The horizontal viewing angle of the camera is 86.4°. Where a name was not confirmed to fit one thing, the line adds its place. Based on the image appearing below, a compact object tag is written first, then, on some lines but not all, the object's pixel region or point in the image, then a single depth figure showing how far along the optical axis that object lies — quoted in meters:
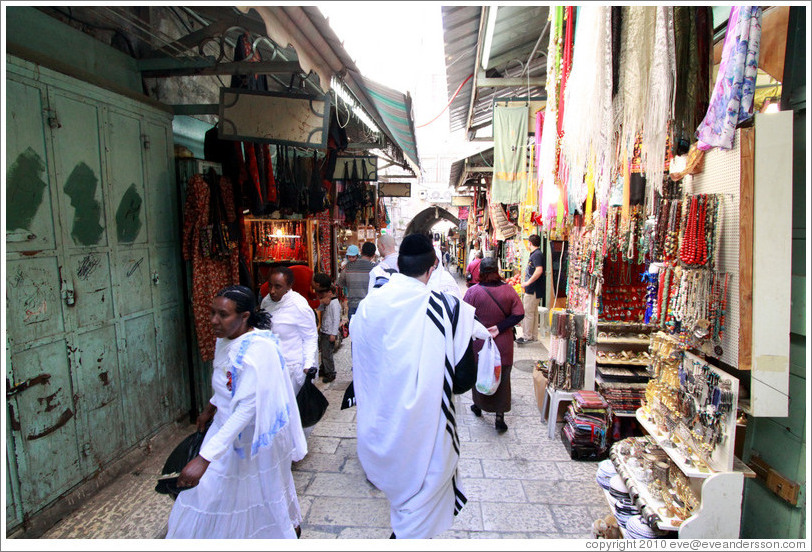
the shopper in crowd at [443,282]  4.32
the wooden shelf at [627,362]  4.16
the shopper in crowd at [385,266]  4.39
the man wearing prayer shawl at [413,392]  2.21
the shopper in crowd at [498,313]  4.41
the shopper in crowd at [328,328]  5.84
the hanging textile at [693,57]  2.18
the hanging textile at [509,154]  5.57
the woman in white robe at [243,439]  2.22
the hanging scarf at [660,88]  2.05
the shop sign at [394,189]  11.85
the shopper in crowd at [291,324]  3.56
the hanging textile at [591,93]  2.30
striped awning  4.25
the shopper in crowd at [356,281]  6.36
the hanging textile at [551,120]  3.08
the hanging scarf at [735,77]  1.81
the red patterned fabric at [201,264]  4.14
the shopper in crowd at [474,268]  8.17
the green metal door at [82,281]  2.76
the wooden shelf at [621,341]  4.25
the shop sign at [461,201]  16.30
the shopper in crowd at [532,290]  7.53
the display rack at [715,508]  2.21
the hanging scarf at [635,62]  2.18
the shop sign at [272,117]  3.84
